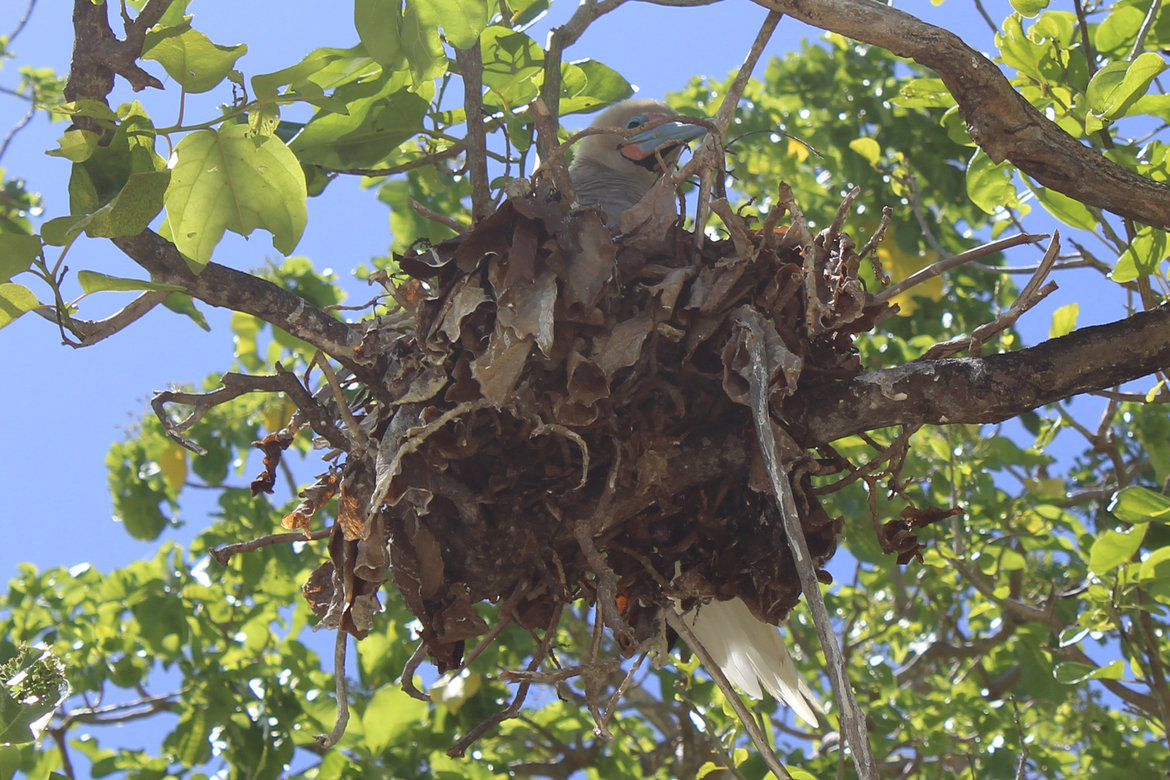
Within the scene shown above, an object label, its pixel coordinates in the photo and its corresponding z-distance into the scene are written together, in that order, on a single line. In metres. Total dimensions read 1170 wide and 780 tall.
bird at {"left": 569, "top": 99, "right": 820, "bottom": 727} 4.90
